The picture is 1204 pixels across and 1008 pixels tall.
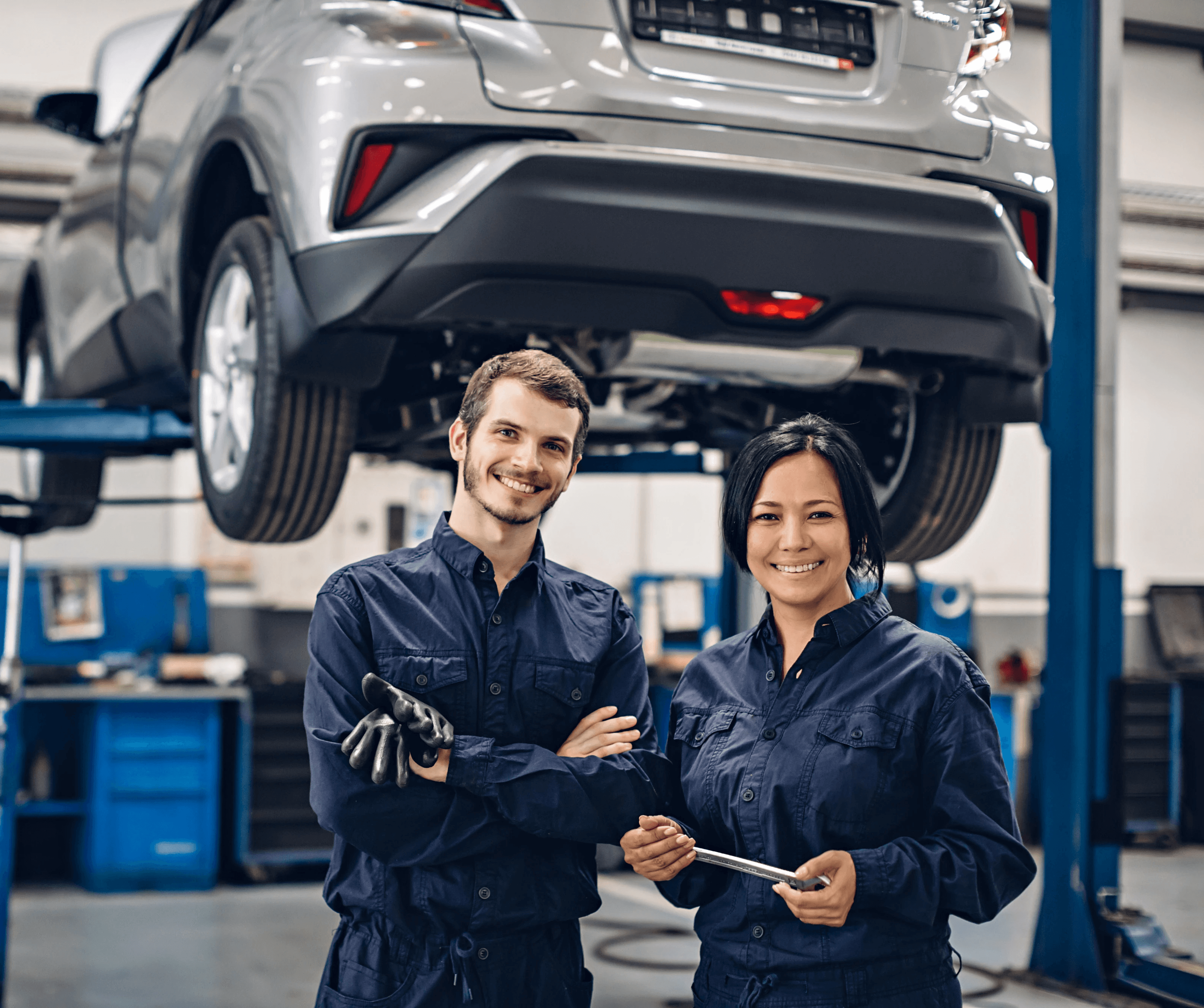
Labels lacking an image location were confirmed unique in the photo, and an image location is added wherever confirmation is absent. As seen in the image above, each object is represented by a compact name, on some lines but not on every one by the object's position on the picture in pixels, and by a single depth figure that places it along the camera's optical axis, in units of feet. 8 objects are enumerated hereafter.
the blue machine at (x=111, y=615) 19.92
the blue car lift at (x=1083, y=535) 13.17
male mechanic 4.75
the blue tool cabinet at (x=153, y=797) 18.63
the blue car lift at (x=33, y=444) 9.56
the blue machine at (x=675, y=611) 23.15
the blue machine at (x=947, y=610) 25.14
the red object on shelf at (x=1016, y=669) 25.05
